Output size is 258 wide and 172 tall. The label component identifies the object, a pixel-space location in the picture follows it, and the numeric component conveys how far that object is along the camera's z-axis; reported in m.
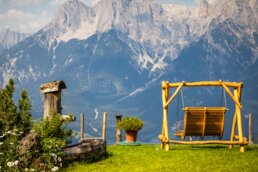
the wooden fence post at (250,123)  43.40
